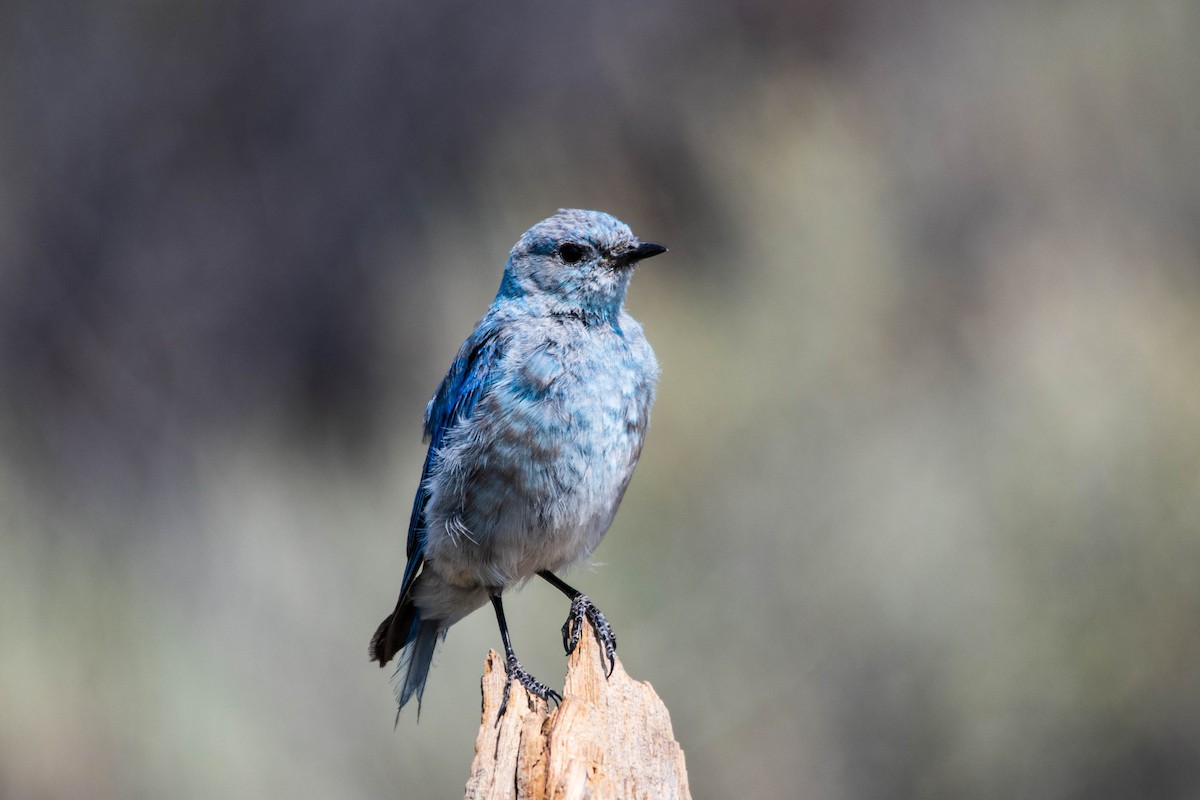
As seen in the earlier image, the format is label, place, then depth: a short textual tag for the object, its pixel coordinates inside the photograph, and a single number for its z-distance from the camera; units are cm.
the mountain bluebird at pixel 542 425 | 628
